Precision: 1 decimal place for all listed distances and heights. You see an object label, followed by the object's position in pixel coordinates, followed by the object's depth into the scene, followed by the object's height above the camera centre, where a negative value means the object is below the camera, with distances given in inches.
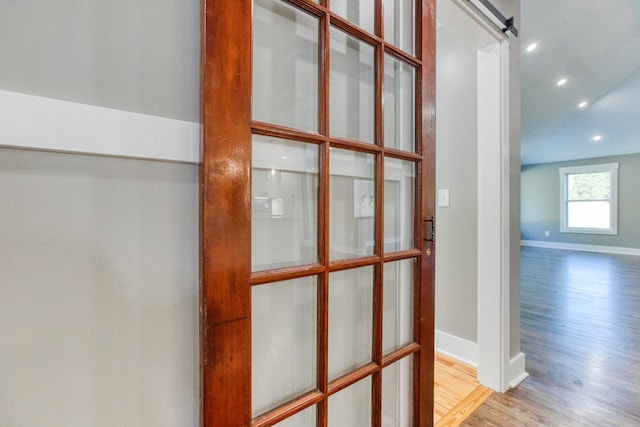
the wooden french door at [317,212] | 26.5 -0.2
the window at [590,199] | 274.4 +9.2
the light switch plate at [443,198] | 88.4 +3.4
